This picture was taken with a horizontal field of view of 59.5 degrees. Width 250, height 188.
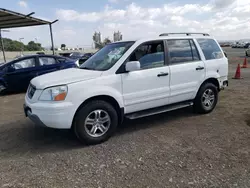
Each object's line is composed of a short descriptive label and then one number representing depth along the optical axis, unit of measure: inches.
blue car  321.7
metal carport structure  455.1
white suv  135.8
